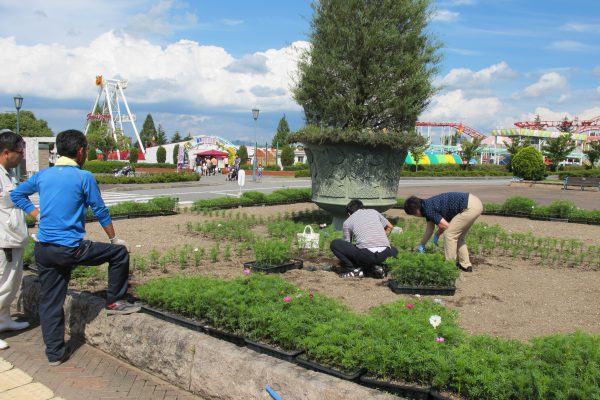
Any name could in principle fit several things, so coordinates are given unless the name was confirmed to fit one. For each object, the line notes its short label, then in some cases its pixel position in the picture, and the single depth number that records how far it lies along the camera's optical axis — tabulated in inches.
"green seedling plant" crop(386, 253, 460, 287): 213.9
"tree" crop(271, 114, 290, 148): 3340.8
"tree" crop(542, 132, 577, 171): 1787.6
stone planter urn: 368.2
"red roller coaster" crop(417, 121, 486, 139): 3444.1
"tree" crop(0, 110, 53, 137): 2682.1
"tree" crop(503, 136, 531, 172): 1990.3
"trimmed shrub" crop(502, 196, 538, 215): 512.1
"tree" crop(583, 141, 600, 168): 1955.1
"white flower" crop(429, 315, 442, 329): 135.6
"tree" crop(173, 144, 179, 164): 2434.4
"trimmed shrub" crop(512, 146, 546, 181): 1215.6
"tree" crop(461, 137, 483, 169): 2119.8
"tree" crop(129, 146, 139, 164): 2411.2
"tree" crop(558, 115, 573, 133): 2533.2
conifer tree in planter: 366.6
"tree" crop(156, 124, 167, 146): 3994.3
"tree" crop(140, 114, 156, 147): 3924.2
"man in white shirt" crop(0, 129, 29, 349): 170.9
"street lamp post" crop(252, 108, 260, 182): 1330.0
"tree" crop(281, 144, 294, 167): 2158.0
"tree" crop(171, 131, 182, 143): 3998.5
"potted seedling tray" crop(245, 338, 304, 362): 135.9
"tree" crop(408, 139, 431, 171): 1729.3
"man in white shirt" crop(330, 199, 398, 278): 242.7
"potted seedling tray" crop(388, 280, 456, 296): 216.8
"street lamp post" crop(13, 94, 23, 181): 962.1
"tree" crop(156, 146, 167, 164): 2486.5
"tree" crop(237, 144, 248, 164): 2509.8
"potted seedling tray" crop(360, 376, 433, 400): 116.8
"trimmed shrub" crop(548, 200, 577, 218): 484.4
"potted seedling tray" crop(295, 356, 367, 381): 123.5
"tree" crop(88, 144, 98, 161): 2313.1
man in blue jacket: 156.3
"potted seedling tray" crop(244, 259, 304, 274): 247.9
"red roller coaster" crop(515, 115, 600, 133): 3609.7
